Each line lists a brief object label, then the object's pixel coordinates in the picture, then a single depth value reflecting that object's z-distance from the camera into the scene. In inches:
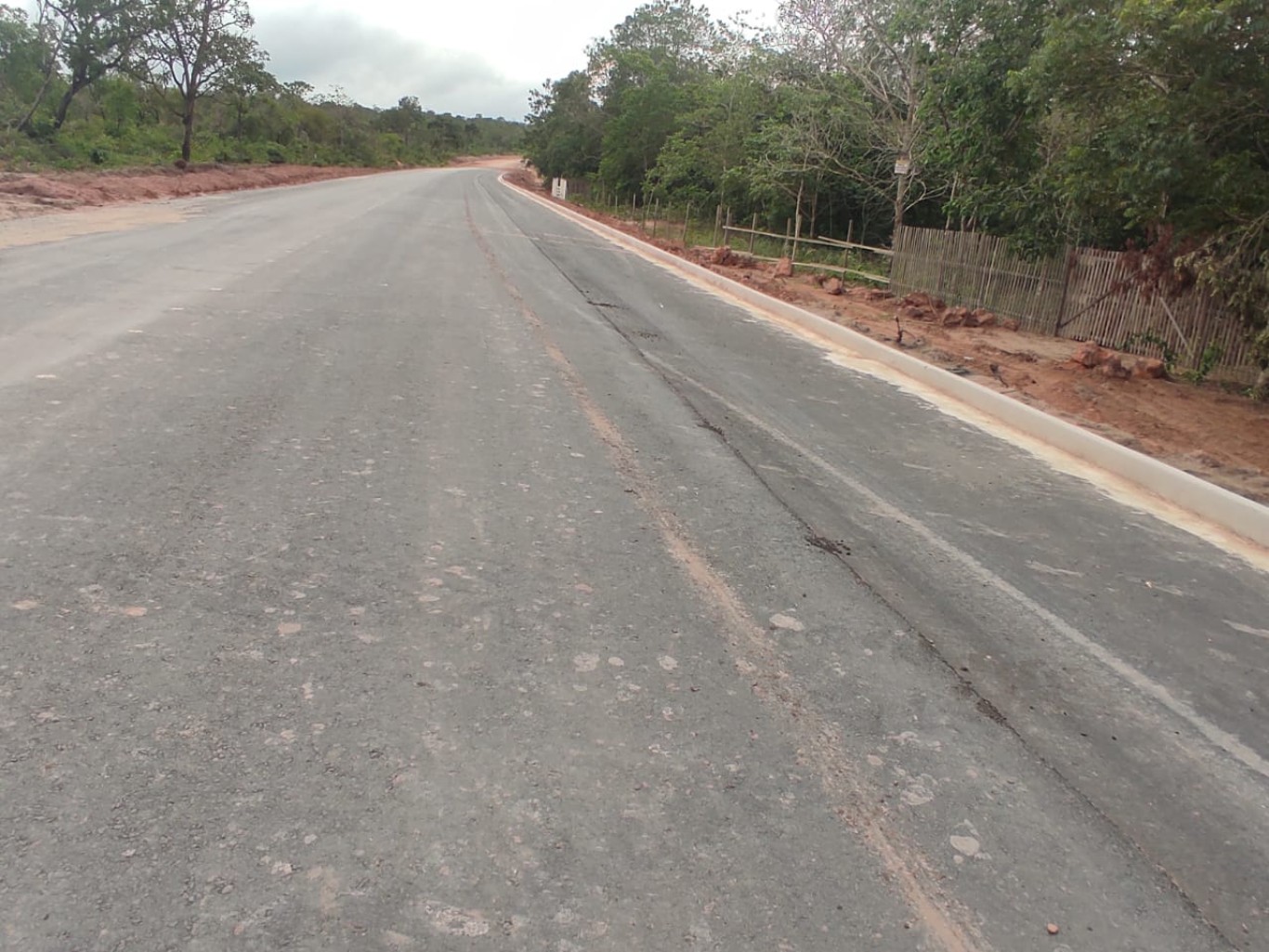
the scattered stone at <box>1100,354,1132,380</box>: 466.6
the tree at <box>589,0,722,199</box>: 1829.5
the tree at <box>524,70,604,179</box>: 2292.1
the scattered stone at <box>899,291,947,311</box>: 684.1
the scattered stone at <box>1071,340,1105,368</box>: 484.4
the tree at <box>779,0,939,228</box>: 829.8
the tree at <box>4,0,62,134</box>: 1224.2
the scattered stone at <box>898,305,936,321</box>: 655.1
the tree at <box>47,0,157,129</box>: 1251.8
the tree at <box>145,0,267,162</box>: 1380.4
